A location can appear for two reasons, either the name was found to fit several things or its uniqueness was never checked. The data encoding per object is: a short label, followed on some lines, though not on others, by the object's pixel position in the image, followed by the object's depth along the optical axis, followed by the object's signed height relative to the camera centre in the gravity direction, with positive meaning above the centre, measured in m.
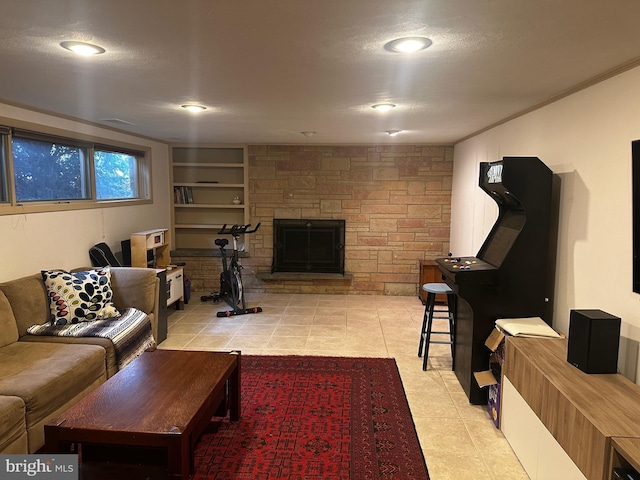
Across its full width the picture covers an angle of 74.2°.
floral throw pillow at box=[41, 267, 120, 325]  3.28 -0.78
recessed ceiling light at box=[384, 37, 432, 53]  1.81 +0.70
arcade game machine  2.81 -0.45
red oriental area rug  2.30 -1.44
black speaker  2.05 -0.67
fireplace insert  6.20 -0.65
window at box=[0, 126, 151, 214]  3.36 +0.26
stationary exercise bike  5.15 -1.11
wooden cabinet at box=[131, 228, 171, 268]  4.77 -0.58
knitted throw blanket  3.10 -0.99
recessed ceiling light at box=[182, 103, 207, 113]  3.33 +0.75
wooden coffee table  1.92 -1.04
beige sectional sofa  2.21 -1.02
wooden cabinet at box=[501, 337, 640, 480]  1.58 -0.86
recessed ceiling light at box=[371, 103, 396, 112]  3.21 +0.74
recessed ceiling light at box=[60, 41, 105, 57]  1.92 +0.70
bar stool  3.56 -0.89
